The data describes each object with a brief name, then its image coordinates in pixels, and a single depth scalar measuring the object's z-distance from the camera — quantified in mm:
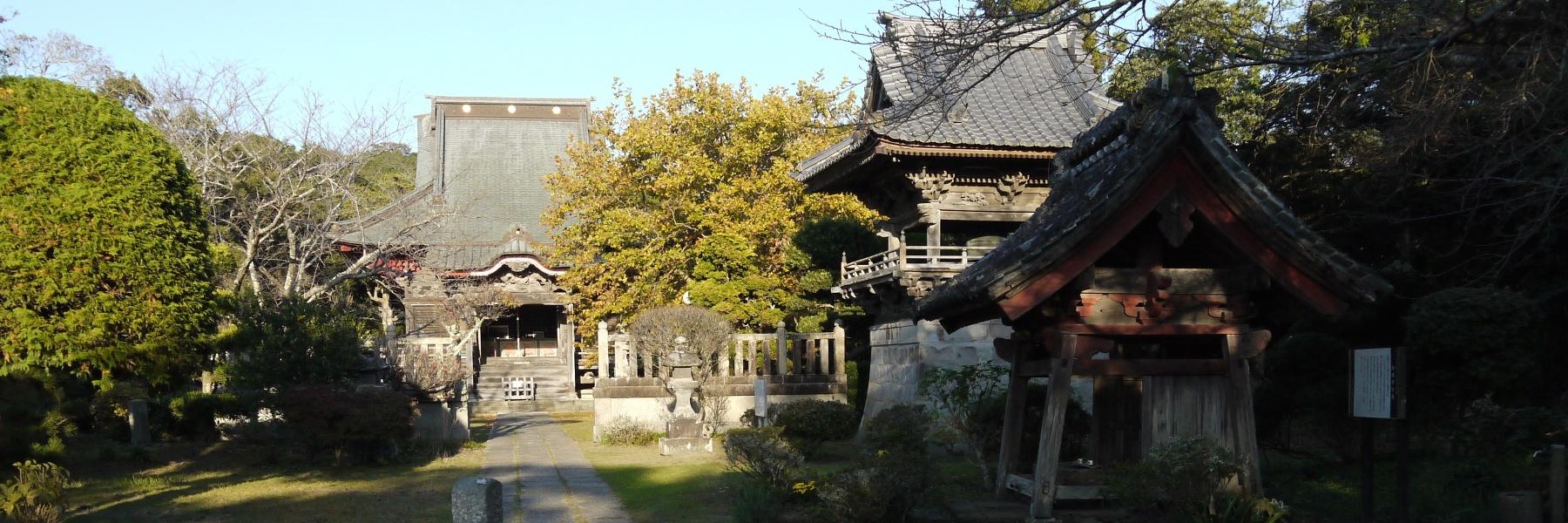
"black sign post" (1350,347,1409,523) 7785
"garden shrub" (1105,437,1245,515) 7496
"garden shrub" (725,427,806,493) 10375
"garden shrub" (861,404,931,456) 10469
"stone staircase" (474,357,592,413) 34031
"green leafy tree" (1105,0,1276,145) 8844
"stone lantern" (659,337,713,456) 17672
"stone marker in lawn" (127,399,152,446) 17047
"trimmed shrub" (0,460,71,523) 8961
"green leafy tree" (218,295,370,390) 16719
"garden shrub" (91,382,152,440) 17828
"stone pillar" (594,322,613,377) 20906
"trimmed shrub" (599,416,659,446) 20203
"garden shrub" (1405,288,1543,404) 11227
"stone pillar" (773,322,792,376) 22047
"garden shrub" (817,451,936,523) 8352
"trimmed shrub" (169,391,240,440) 18438
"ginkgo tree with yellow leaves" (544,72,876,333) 27719
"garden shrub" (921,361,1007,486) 11648
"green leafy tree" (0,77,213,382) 13273
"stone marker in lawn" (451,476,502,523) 6234
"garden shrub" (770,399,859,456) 17797
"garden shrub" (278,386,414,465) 14586
